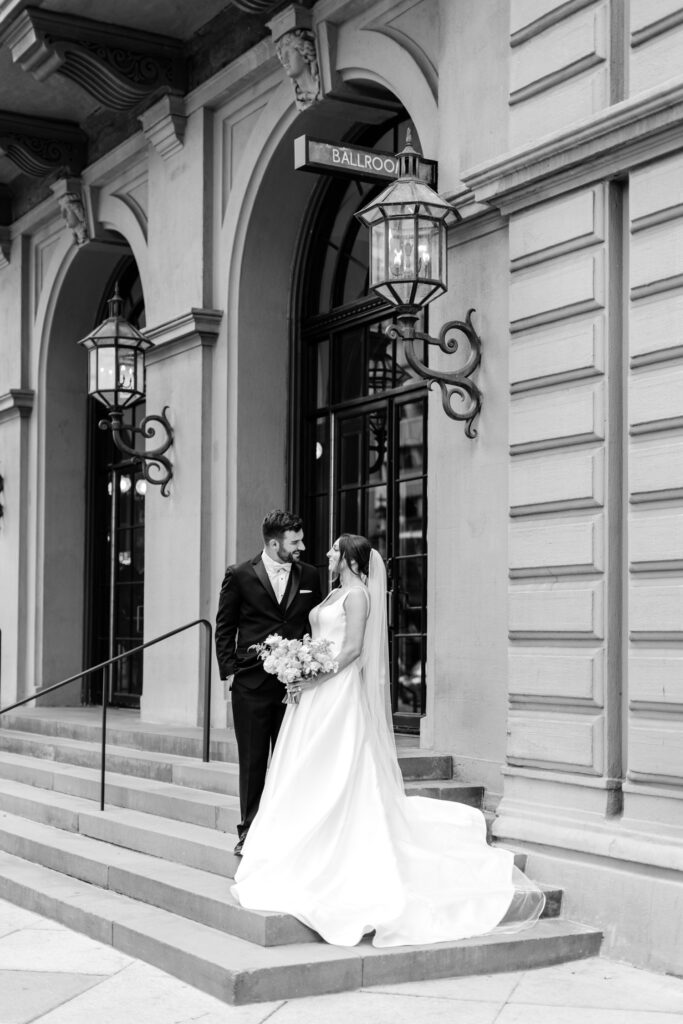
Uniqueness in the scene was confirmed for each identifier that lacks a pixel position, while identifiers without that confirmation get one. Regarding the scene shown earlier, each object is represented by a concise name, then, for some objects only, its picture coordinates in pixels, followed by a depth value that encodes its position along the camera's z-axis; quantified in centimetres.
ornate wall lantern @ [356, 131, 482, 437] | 828
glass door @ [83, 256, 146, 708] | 1492
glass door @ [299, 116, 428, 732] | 1066
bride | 683
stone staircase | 649
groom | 758
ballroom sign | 909
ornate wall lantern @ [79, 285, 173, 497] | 1240
